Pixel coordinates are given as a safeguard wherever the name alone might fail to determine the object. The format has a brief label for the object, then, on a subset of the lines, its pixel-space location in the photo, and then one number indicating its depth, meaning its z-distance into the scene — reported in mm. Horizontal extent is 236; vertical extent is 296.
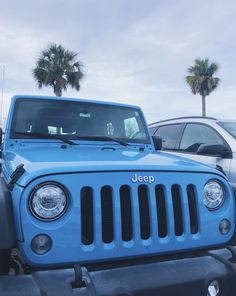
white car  3336
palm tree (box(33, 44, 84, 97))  17168
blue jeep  1516
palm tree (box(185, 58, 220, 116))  23686
